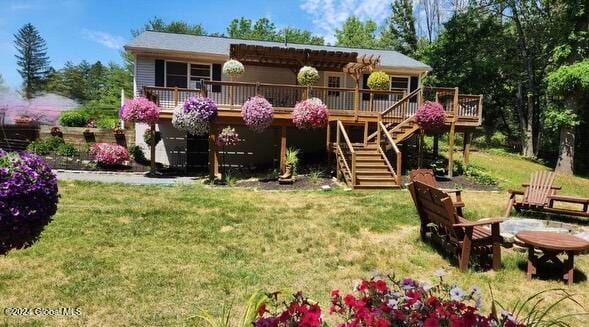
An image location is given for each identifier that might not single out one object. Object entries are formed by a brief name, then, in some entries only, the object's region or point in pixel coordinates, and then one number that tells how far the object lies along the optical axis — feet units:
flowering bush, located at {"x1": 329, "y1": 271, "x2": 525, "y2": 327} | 7.13
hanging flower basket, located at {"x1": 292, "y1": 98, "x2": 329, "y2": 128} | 44.27
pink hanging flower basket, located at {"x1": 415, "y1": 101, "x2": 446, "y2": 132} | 44.68
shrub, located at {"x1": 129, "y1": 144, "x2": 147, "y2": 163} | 53.01
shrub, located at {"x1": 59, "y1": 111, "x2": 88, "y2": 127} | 60.59
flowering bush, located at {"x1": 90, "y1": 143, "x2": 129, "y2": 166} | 48.32
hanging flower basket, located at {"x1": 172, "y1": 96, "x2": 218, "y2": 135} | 43.09
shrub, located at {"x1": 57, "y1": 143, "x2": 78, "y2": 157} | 51.57
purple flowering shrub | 11.43
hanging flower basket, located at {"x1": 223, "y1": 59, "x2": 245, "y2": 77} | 50.06
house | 45.85
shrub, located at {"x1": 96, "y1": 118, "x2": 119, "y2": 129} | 63.87
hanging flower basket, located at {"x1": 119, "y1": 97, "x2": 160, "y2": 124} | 44.24
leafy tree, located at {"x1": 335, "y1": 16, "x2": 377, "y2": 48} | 148.66
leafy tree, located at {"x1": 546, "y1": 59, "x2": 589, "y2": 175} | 59.72
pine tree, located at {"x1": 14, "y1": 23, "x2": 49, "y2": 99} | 222.89
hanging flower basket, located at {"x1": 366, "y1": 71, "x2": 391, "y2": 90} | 53.93
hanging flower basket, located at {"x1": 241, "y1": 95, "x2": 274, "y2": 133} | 43.29
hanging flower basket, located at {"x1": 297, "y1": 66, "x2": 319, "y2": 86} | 50.34
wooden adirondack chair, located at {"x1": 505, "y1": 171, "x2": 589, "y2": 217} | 27.53
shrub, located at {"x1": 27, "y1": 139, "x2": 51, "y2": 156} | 51.42
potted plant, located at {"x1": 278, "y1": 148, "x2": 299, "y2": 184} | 42.86
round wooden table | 16.76
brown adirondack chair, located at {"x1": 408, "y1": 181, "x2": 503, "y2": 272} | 17.98
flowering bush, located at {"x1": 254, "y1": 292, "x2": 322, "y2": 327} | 7.07
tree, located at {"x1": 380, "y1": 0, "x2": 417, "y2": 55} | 107.76
